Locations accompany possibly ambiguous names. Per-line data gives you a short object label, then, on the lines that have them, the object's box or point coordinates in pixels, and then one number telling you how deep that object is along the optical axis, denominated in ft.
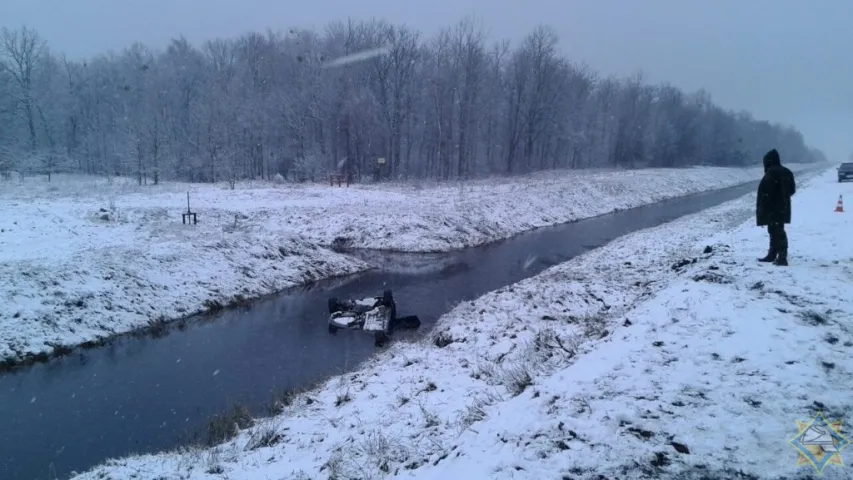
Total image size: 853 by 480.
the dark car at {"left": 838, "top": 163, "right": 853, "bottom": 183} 140.68
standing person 34.06
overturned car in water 48.78
